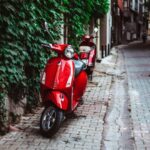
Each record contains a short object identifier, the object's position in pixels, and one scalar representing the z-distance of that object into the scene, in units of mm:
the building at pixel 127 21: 42406
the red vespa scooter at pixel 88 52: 11107
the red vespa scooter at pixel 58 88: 5973
